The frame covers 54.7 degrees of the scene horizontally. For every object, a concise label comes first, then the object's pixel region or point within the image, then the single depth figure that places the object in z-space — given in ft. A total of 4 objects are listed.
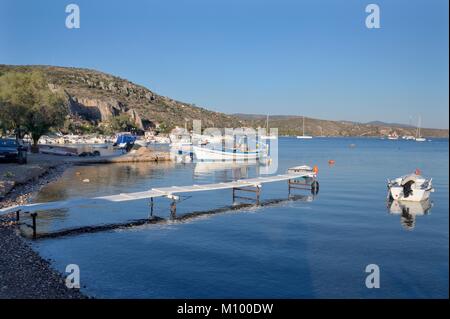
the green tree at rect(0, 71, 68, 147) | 165.99
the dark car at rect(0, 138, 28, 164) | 138.10
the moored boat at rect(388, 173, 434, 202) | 108.27
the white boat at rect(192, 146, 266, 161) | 229.04
